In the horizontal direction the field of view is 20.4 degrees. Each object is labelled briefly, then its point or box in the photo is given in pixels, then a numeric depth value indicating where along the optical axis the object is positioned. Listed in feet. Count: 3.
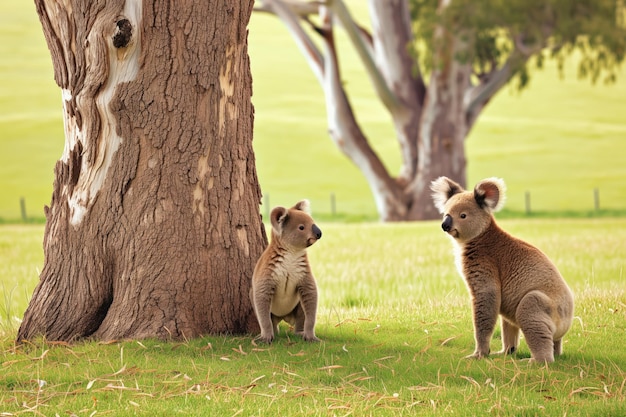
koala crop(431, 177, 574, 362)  46.14
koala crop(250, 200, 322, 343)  52.47
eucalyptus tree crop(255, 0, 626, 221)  184.14
